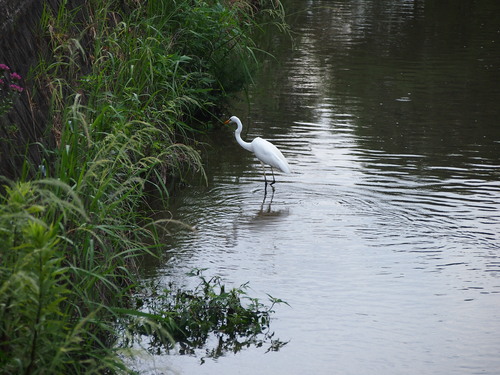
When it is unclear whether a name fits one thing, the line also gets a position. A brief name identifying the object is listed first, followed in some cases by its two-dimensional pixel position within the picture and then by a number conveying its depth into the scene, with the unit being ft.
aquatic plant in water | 36.35
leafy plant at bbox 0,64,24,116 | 33.68
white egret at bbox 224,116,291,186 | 59.26
